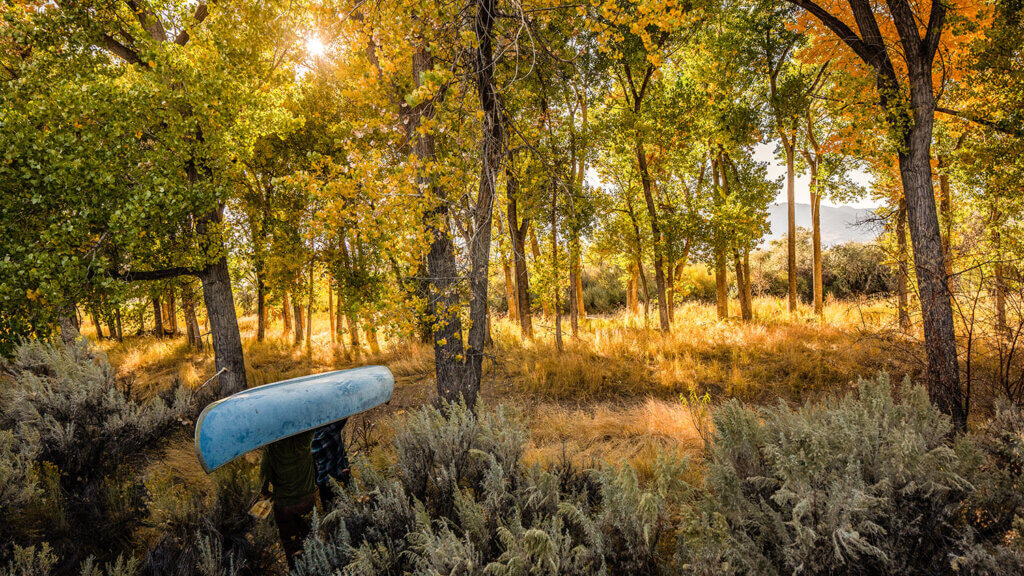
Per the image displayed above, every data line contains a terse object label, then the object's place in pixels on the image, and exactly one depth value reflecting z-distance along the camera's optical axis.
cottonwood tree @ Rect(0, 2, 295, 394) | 5.80
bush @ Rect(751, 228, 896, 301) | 21.00
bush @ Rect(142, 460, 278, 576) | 2.60
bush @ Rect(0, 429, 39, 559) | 2.91
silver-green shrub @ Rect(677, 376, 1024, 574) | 1.89
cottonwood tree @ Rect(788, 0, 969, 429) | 5.13
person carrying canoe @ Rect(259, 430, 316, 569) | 3.01
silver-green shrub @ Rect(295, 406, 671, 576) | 2.04
